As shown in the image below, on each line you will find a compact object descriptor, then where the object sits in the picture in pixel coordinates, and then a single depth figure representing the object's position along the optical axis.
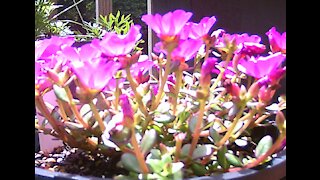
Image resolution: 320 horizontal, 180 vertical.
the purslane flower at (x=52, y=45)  0.53
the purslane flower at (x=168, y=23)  0.44
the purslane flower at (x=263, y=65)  0.44
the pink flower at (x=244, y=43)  0.54
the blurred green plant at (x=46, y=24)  1.00
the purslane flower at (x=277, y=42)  0.52
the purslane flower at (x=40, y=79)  0.47
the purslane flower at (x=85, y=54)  0.45
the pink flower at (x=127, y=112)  0.39
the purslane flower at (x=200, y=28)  0.53
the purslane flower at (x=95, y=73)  0.39
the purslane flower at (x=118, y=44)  0.42
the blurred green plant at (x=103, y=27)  1.21
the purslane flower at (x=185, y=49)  0.45
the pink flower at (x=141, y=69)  0.54
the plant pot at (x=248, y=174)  0.40
